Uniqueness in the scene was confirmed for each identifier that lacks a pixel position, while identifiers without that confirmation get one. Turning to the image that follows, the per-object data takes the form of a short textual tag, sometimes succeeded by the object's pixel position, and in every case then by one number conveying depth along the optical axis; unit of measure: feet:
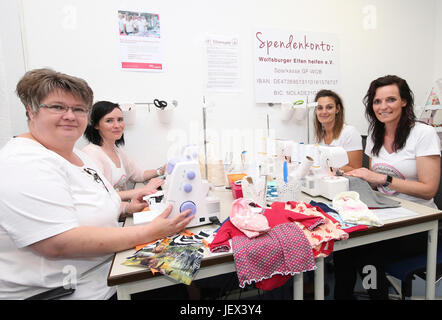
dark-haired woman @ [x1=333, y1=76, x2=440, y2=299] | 4.38
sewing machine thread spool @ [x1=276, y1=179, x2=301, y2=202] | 4.29
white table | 2.57
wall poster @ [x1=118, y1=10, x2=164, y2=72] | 5.98
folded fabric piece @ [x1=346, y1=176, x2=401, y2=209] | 4.06
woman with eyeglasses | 2.48
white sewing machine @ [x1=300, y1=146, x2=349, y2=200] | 4.39
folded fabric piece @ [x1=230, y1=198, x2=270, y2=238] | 3.06
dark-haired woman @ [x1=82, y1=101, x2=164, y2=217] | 5.24
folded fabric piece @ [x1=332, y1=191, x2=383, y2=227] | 3.44
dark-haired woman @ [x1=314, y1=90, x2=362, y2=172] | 6.93
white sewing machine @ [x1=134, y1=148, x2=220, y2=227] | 3.27
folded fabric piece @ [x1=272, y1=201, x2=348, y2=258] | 3.07
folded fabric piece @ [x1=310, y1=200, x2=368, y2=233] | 3.34
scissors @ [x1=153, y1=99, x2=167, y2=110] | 6.10
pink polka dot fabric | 2.78
